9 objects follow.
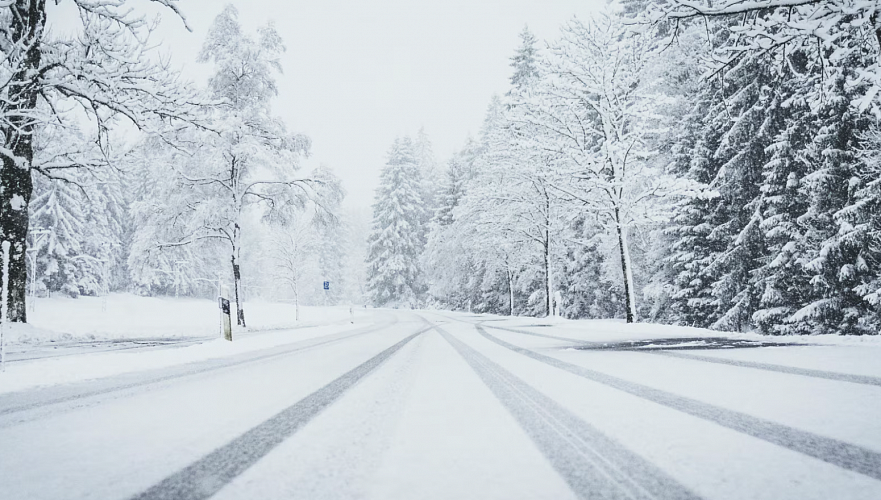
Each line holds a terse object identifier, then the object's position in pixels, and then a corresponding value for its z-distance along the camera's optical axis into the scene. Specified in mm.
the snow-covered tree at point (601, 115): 15594
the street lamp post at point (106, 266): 46181
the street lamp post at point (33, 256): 31106
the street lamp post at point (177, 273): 50800
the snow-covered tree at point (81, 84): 8984
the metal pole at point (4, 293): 5465
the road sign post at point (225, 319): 10625
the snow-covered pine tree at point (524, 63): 34406
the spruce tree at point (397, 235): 54719
